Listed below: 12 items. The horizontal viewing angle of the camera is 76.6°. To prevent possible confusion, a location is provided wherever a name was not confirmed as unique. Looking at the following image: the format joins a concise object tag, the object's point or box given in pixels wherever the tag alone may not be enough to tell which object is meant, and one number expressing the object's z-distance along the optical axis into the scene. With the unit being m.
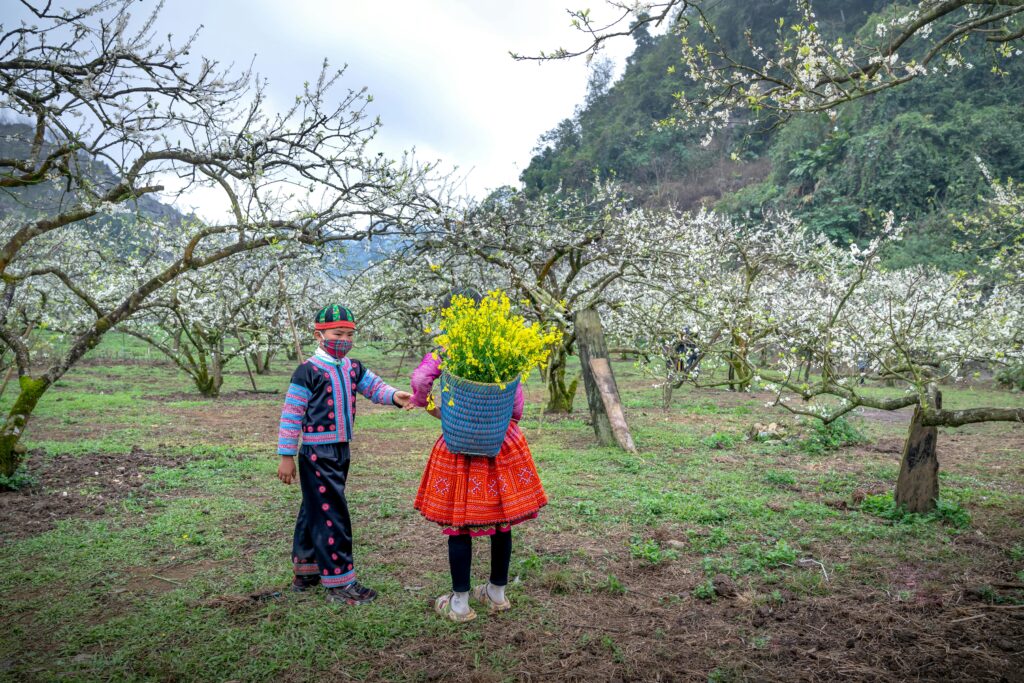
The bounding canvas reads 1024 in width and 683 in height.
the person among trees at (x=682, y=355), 9.59
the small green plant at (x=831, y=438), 8.54
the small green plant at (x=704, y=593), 3.97
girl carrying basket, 3.61
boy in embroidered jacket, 4.02
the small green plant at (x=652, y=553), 4.55
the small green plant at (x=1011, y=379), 15.16
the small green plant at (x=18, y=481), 6.32
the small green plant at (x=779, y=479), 6.76
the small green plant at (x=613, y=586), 4.09
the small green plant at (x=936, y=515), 5.11
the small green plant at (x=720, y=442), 8.95
